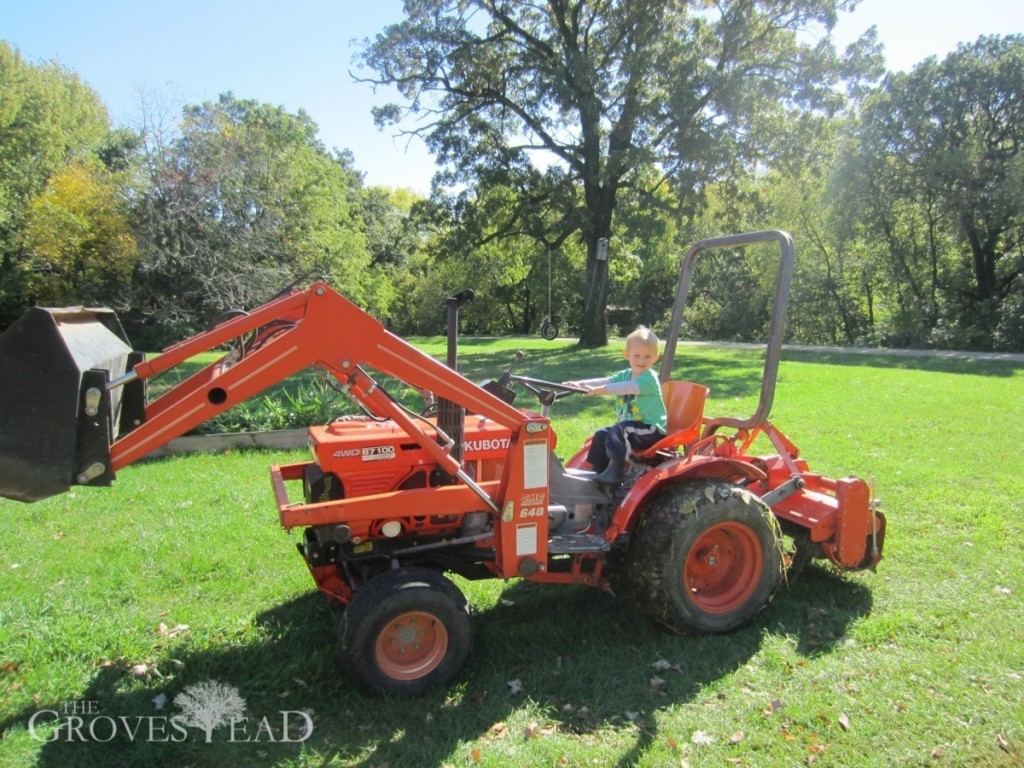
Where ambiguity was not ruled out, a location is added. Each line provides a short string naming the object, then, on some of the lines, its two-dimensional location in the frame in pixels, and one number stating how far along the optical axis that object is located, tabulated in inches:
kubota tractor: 108.0
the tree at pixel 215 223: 705.6
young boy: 154.3
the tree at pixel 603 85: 695.1
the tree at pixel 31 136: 853.2
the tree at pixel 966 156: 841.5
